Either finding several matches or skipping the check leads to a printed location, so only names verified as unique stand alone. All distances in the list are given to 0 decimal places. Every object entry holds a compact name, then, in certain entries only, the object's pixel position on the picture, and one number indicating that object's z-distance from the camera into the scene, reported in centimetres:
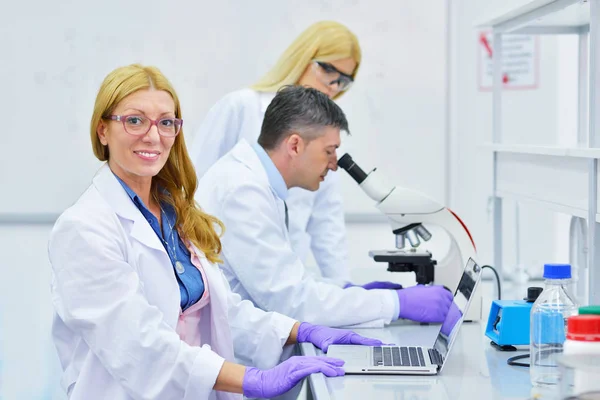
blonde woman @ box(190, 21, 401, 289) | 286
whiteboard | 382
